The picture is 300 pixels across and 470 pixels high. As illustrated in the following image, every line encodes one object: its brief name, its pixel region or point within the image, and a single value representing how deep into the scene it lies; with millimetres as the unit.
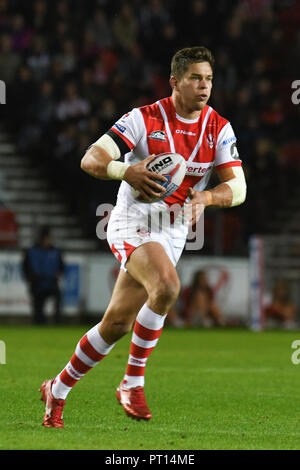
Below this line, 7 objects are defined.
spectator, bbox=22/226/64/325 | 17219
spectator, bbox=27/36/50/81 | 20828
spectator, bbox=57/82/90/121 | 20328
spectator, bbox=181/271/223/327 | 18031
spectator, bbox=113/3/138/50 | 21688
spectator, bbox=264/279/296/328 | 18516
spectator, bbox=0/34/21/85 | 21125
